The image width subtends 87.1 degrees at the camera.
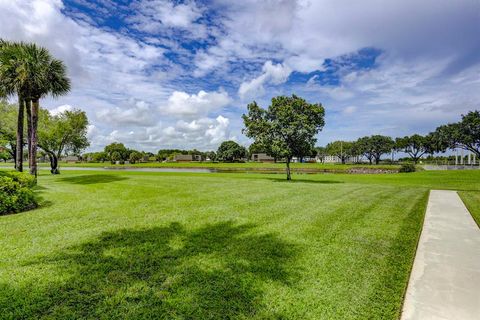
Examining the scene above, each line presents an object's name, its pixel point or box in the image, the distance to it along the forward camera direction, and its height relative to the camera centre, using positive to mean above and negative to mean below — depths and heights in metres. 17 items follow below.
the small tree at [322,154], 143.75 +3.04
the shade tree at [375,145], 98.62 +5.63
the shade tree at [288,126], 21.08 +2.80
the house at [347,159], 127.69 +0.07
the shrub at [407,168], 46.20 -1.64
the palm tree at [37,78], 17.80 +5.91
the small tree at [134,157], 110.44 +0.36
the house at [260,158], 129.75 +0.35
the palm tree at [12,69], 17.36 +6.06
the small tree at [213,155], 130.69 +1.74
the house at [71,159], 158.81 -1.01
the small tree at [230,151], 115.31 +3.41
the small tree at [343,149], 110.43 +4.52
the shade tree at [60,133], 31.16 +3.17
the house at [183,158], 142.12 +0.11
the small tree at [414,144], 87.04 +5.58
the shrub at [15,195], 8.46 -1.32
